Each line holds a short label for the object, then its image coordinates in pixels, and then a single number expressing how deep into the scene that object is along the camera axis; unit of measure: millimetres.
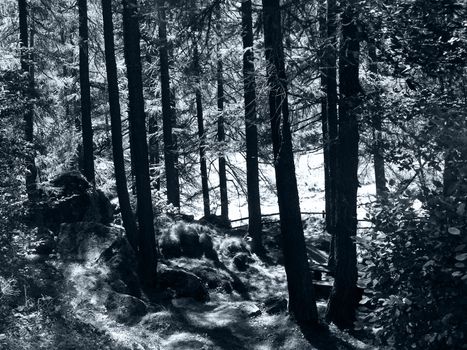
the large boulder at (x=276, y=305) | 13898
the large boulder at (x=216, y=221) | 25694
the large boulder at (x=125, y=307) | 13473
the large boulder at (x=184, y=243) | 19625
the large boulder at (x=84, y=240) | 16328
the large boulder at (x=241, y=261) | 20183
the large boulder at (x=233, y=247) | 21219
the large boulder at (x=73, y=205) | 18922
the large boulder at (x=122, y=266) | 15312
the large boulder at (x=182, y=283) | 15891
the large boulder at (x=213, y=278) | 17500
